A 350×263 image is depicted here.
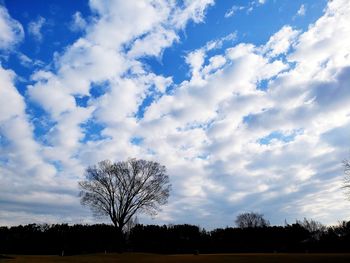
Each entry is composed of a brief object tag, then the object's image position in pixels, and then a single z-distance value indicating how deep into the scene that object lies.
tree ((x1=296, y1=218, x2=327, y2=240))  123.50
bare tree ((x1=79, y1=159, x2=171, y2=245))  52.75
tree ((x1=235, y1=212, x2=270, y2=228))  130.38
